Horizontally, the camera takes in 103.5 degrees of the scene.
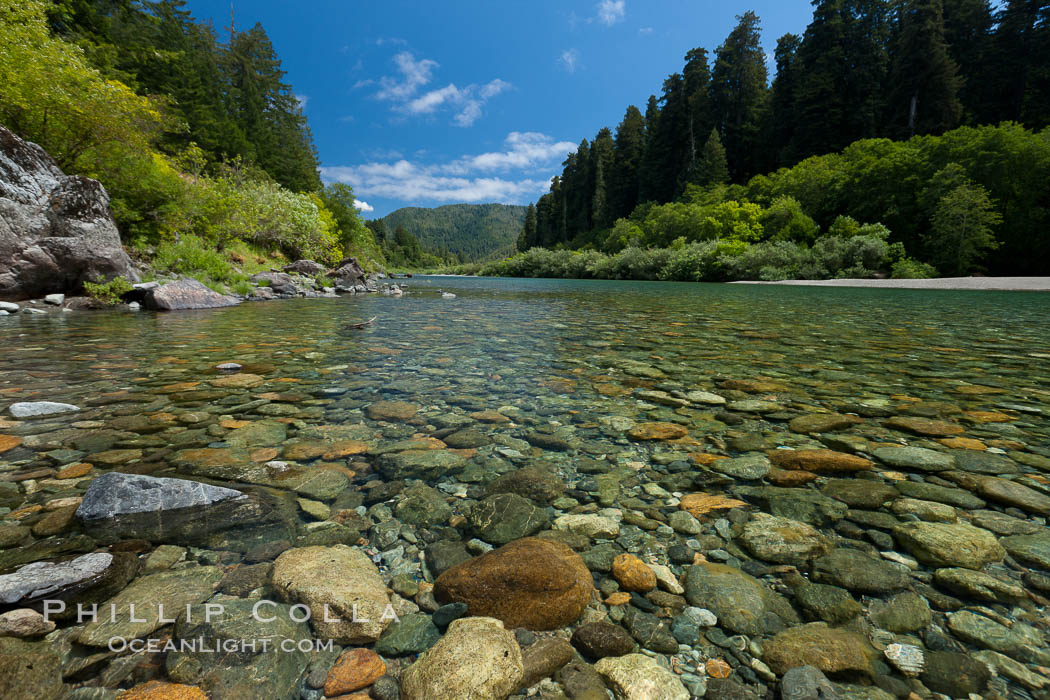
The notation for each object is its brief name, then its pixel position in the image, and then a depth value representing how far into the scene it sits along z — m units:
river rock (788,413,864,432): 3.33
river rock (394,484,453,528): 2.18
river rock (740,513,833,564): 1.89
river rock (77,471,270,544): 1.89
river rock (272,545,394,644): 1.46
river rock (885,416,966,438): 3.23
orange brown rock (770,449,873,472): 2.68
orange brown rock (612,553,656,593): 1.74
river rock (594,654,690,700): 1.26
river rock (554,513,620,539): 2.08
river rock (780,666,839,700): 1.24
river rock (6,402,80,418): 3.19
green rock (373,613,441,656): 1.41
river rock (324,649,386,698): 1.25
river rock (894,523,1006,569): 1.80
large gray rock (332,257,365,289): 23.02
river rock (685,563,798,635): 1.53
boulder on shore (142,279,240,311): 10.87
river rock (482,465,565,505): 2.44
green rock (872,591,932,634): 1.48
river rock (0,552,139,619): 1.39
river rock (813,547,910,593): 1.68
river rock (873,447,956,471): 2.68
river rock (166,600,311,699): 1.21
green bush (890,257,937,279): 28.30
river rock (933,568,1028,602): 1.59
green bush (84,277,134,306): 10.41
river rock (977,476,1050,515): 2.19
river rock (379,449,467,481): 2.63
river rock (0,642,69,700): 1.11
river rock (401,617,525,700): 1.22
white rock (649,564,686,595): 1.72
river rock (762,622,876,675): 1.33
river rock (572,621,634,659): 1.42
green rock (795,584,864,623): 1.55
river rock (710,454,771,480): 2.65
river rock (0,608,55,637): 1.28
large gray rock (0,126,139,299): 9.71
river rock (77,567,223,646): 1.35
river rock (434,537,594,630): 1.56
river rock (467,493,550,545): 2.08
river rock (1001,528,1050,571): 1.77
